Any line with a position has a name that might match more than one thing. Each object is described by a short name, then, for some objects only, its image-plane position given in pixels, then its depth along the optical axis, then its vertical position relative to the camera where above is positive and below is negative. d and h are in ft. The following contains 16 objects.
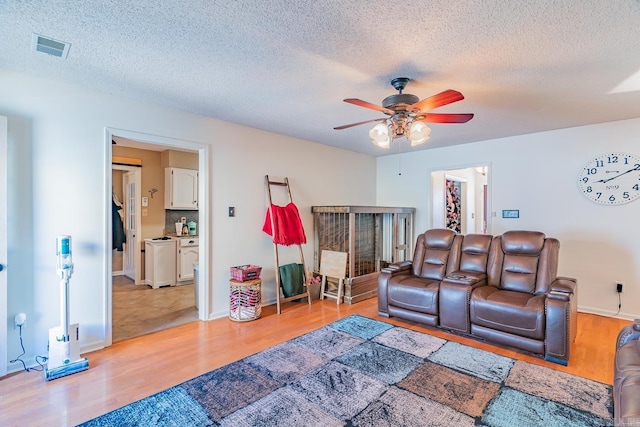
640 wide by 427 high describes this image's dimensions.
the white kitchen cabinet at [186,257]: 18.66 -2.76
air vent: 6.79 +3.67
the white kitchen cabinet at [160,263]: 17.89 -2.95
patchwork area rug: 6.63 -4.32
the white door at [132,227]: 19.01 -1.01
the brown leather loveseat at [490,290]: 9.34 -2.78
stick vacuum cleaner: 8.50 -3.42
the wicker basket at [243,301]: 12.45 -3.53
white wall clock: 12.62 +1.33
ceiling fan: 8.23 +2.55
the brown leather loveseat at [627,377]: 4.60 -2.90
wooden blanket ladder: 13.71 -2.15
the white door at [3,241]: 8.11 -0.78
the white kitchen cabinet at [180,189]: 19.19 +1.38
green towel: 14.83 -3.22
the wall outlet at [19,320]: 8.60 -2.95
